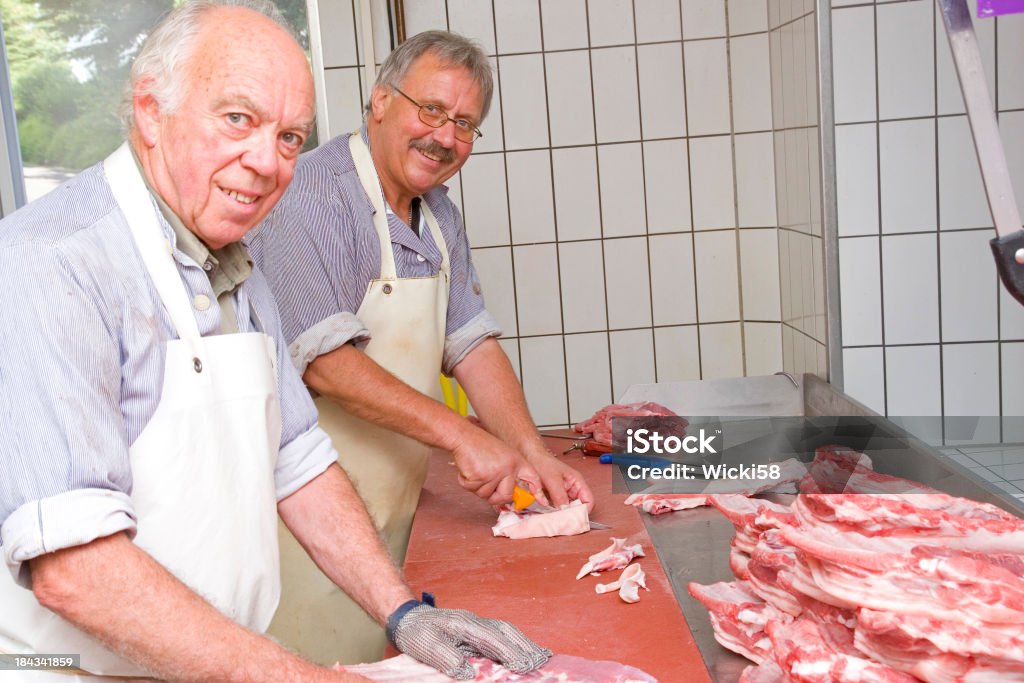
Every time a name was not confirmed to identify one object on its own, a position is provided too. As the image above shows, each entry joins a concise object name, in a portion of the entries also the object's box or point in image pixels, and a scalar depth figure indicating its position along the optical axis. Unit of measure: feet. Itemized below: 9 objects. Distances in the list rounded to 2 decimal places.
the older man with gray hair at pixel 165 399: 4.51
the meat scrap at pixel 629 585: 6.26
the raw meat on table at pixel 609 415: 10.02
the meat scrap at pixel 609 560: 6.81
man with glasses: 8.18
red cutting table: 5.64
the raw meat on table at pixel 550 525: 7.71
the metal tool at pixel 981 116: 4.25
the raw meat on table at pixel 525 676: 5.14
